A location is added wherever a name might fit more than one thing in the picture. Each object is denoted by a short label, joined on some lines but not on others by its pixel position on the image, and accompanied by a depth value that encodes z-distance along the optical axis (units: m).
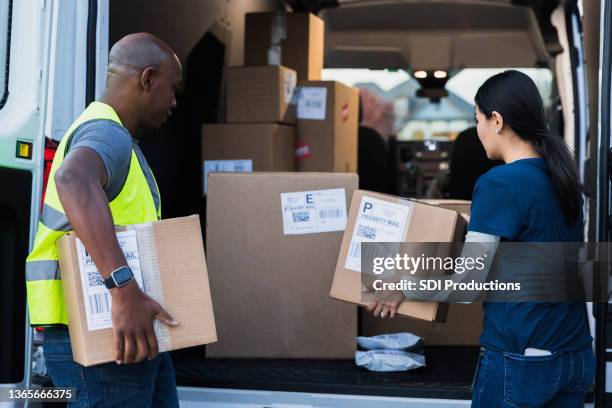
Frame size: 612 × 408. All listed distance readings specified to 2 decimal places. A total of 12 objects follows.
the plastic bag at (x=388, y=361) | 3.01
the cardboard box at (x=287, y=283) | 3.18
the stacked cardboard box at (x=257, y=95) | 4.00
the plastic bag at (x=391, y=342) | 3.19
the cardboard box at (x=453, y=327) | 3.44
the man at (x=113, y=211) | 1.84
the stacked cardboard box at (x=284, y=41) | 4.53
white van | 2.45
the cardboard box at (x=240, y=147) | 3.90
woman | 2.01
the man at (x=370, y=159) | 5.21
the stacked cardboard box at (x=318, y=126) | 4.21
